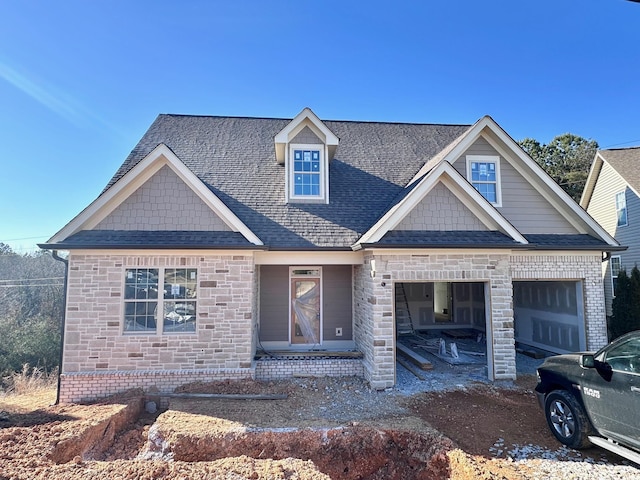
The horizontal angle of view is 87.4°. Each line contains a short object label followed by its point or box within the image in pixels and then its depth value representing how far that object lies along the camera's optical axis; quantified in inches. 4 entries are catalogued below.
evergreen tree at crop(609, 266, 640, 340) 474.6
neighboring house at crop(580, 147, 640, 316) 593.9
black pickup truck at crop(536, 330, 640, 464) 176.4
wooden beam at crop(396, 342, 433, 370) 375.9
